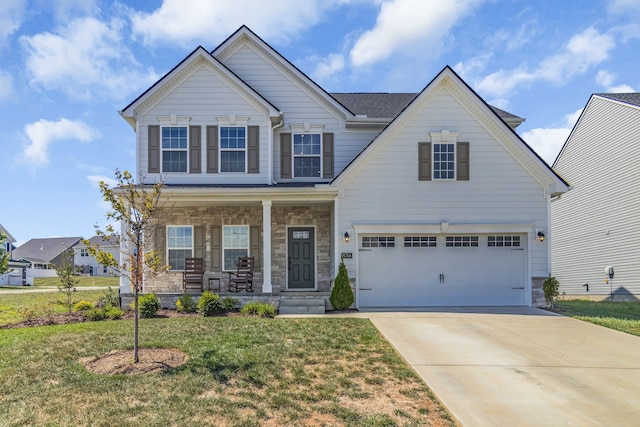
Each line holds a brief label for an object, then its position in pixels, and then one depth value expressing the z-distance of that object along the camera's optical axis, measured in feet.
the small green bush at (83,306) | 38.51
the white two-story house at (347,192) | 41.29
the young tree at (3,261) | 115.44
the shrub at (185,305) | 37.12
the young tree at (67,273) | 37.01
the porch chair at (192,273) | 43.09
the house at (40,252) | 164.55
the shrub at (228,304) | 36.93
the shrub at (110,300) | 39.58
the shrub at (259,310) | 34.87
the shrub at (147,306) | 34.76
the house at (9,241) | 169.93
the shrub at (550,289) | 40.09
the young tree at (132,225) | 22.04
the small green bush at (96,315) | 34.32
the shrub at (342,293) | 38.32
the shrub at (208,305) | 35.68
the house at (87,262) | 174.29
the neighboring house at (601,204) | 57.31
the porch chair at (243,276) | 43.29
